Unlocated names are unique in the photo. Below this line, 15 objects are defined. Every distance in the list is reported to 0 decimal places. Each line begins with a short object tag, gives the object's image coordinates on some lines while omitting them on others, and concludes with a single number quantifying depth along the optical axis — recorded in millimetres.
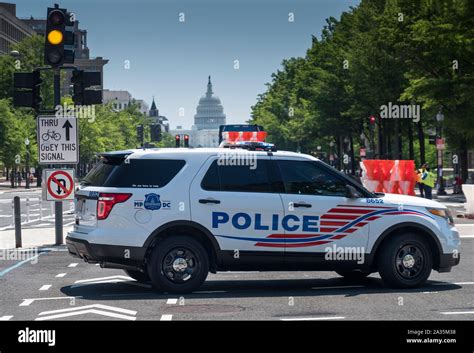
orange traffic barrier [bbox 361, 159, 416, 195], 35625
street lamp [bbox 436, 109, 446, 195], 52881
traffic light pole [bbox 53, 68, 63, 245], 20812
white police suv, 12586
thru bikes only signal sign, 20625
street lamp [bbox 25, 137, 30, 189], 80938
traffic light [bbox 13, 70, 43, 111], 20173
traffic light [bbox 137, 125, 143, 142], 41122
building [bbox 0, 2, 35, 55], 140625
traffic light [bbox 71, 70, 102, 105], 20469
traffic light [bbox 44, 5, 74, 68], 19516
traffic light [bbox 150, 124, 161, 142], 39056
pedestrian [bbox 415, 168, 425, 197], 40072
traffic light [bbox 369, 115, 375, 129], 60419
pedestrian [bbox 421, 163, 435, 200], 39453
